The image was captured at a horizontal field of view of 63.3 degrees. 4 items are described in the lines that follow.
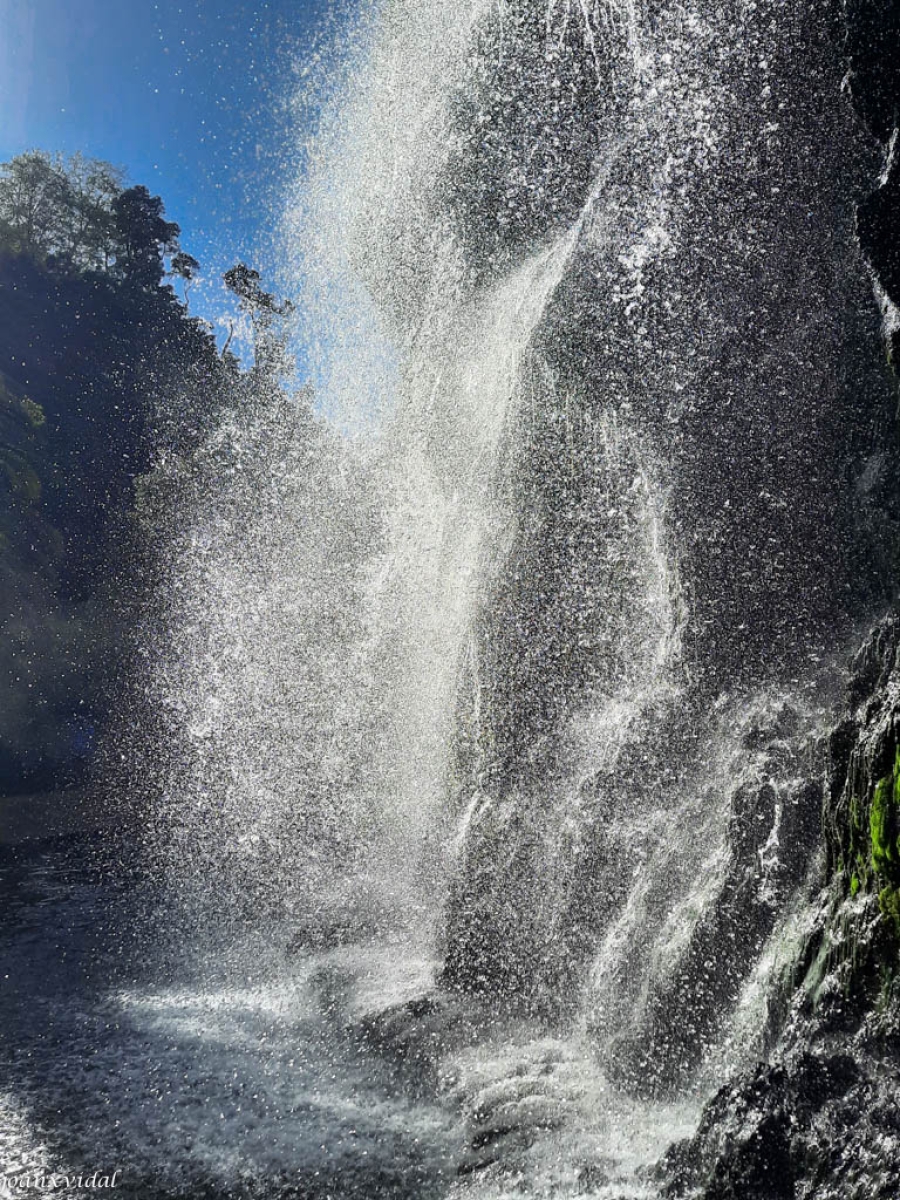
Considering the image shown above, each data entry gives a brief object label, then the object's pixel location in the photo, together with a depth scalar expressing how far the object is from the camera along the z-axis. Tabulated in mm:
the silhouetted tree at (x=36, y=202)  29953
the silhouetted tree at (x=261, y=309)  29672
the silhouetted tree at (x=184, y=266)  33906
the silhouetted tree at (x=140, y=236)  32375
